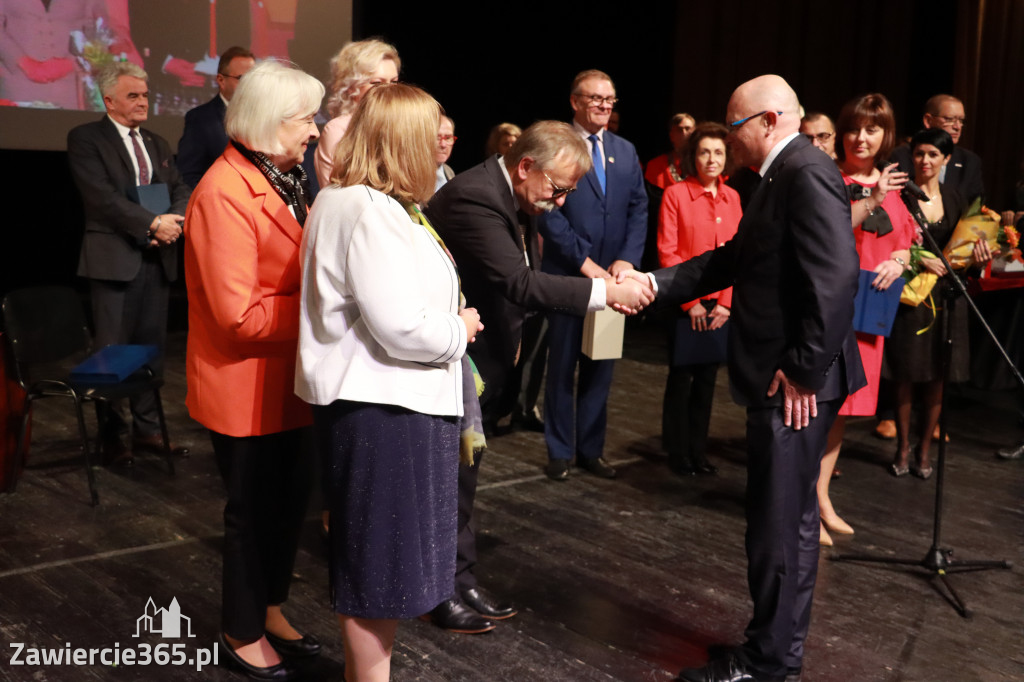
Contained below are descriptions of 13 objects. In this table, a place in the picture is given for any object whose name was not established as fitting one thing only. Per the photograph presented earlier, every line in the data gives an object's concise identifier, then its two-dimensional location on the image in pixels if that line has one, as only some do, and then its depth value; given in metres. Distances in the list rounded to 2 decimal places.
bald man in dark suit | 2.38
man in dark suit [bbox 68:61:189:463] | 4.40
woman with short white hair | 2.24
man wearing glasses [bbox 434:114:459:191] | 4.14
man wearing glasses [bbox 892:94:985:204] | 5.49
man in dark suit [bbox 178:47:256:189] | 4.86
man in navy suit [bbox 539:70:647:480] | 4.41
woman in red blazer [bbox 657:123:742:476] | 4.36
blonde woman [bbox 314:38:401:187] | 2.93
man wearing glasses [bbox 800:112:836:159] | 4.40
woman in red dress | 3.76
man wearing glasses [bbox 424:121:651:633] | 2.66
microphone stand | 3.45
